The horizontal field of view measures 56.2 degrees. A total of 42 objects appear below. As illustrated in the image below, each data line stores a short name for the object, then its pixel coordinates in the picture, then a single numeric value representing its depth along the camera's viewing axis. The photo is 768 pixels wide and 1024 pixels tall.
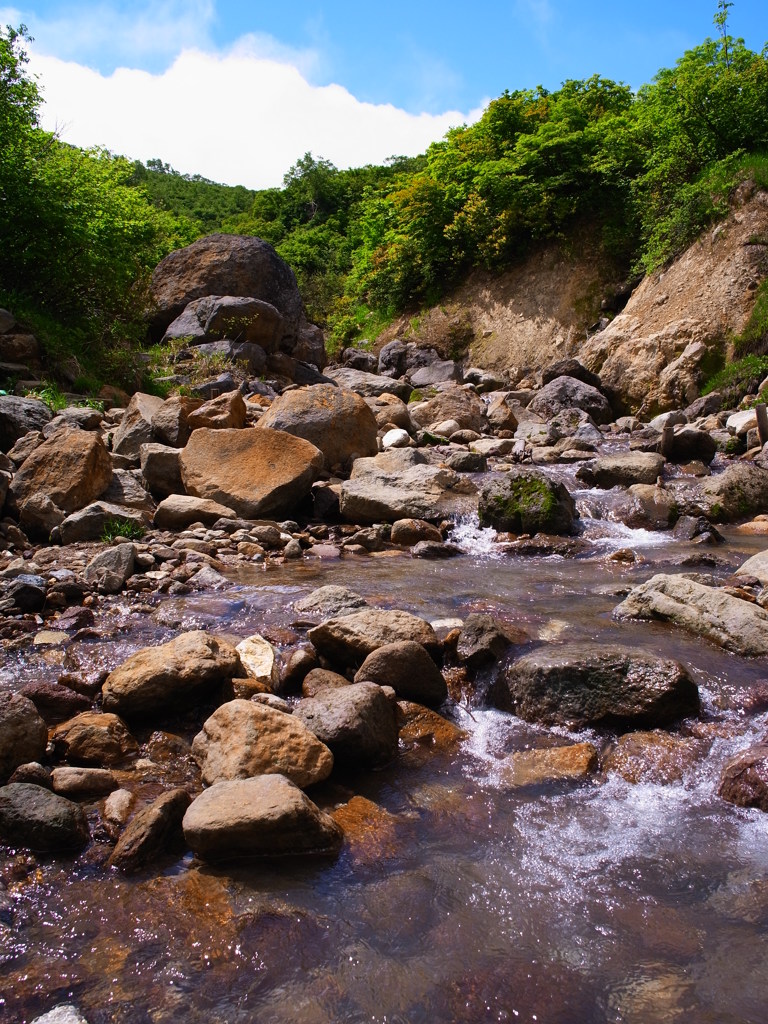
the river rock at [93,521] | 8.21
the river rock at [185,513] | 9.21
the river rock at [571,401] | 17.41
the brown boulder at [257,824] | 3.17
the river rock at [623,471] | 11.48
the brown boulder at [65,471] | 8.69
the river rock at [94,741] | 4.02
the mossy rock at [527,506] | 9.62
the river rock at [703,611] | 5.42
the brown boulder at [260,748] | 3.70
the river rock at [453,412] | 16.20
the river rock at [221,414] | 11.28
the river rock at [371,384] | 19.55
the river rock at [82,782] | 3.67
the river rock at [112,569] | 6.92
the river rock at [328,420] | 11.49
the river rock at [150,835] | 3.20
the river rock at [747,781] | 3.64
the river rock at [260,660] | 5.04
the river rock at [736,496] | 10.28
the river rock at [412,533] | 9.46
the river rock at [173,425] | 10.95
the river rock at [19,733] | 3.72
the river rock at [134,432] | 10.75
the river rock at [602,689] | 4.44
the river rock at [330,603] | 6.17
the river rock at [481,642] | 5.24
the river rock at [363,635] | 5.16
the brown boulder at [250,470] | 9.67
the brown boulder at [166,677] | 4.46
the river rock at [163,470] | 10.09
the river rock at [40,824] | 3.27
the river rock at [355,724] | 4.04
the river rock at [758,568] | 6.88
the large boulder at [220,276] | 19.28
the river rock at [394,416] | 14.80
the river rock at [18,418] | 10.01
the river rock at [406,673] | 4.81
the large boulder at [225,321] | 17.80
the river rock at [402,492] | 10.01
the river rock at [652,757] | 3.97
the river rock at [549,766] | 3.99
